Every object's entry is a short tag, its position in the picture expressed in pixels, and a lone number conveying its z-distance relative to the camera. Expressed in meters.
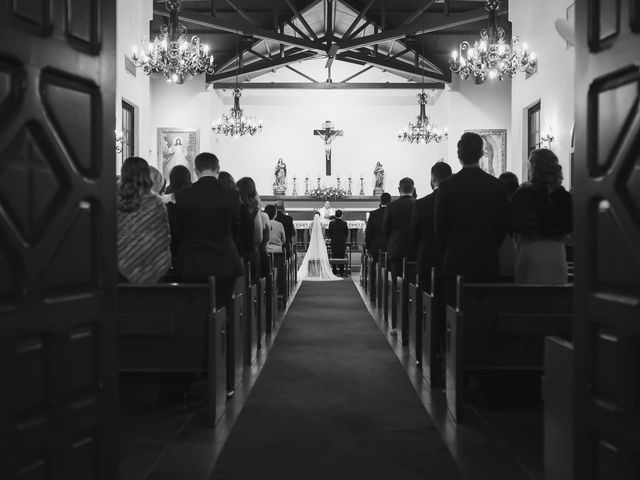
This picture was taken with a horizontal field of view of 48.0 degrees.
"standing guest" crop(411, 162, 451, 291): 4.66
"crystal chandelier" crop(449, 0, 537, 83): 9.40
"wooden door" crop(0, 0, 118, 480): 1.56
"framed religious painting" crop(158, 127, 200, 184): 17.31
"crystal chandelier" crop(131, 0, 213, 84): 9.48
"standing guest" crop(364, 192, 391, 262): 8.91
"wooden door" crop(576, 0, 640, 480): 1.59
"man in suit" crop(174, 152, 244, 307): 3.81
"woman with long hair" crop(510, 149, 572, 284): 3.68
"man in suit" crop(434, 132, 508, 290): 3.82
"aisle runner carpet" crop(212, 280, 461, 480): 2.81
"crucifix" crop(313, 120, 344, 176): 18.34
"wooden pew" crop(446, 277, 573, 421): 3.51
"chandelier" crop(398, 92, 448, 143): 15.36
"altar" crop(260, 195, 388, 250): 18.20
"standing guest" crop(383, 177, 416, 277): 6.42
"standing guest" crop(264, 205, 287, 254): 8.77
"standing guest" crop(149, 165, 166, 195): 3.86
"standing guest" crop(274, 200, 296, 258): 9.84
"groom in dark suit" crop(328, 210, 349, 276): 12.81
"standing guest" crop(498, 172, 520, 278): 4.49
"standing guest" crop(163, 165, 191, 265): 4.17
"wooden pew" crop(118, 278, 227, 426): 3.52
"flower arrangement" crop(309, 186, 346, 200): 18.25
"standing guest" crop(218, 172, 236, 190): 4.65
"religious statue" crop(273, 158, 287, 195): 18.70
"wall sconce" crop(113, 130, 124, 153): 11.45
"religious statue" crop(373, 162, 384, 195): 18.84
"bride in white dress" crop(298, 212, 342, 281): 12.25
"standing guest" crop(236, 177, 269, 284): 4.79
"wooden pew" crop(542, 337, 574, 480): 2.08
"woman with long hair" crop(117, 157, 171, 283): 3.66
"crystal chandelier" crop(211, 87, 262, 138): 15.34
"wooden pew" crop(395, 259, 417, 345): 5.68
